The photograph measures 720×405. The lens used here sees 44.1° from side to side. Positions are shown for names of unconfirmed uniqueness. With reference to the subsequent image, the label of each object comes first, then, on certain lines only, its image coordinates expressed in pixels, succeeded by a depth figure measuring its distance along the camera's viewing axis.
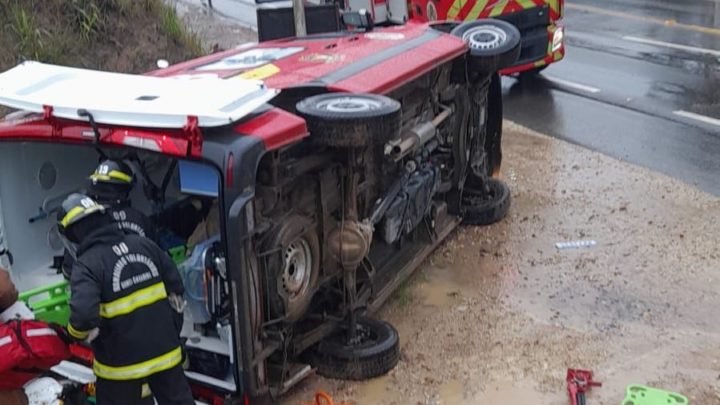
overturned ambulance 4.31
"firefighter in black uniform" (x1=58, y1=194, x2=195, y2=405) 3.89
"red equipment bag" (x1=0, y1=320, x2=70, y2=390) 3.87
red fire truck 11.38
